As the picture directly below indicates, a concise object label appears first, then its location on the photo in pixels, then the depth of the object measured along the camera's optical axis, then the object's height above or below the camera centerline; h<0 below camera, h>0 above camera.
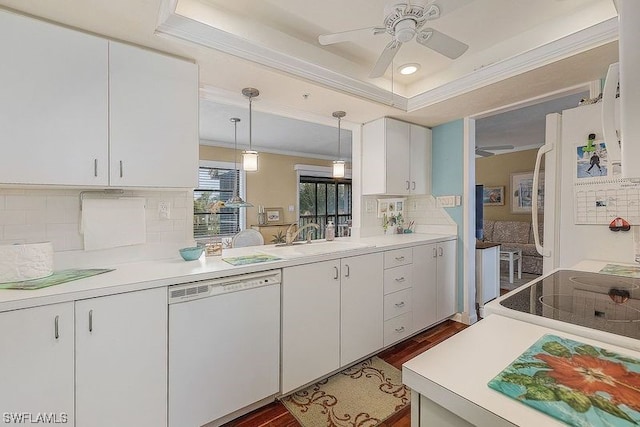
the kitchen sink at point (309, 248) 2.06 -0.30
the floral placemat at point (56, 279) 1.25 -0.33
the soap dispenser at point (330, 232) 2.84 -0.20
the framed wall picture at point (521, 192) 6.05 +0.45
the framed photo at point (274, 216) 6.07 -0.09
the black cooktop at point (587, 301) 0.85 -0.32
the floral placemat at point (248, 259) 1.77 -0.31
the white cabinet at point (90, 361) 1.13 -0.65
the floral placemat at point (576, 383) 0.50 -0.35
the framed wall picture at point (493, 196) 6.56 +0.38
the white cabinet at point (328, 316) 1.85 -0.75
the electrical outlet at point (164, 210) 1.95 +0.01
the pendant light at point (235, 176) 2.76 +0.71
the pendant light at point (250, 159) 2.35 +0.43
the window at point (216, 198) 5.44 +0.26
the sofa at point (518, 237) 5.30 -0.53
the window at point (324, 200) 6.72 +0.30
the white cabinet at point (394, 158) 2.88 +0.57
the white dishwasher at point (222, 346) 1.47 -0.75
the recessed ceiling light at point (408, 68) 2.47 +1.26
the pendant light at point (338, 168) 2.93 +0.46
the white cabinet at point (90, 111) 1.32 +0.53
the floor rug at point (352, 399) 1.72 -1.24
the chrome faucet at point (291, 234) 2.54 -0.21
